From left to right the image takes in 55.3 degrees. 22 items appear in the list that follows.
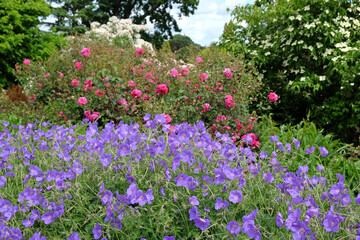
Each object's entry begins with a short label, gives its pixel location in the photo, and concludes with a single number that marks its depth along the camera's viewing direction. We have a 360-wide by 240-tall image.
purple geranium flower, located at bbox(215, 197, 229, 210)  1.75
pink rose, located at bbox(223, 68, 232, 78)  4.91
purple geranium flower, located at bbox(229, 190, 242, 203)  1.74
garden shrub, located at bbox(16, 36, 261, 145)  4.62
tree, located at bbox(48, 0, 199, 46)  20.09
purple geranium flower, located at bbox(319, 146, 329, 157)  2.46
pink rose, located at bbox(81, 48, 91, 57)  5.18
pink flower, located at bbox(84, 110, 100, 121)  4.40
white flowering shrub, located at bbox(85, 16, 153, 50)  12.96
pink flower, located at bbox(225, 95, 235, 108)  4.56
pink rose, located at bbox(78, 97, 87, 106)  4.48
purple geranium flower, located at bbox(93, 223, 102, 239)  1.78
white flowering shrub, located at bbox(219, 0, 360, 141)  6.62
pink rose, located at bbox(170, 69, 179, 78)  4.96
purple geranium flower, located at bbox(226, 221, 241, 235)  1.64
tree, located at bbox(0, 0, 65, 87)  10.52
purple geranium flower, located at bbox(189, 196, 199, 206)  1.73
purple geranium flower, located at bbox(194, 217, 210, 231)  1.67
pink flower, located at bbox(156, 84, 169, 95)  4.61
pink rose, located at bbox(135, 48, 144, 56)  6.04
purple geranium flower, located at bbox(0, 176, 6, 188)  2.18
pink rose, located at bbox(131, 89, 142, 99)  4.49
